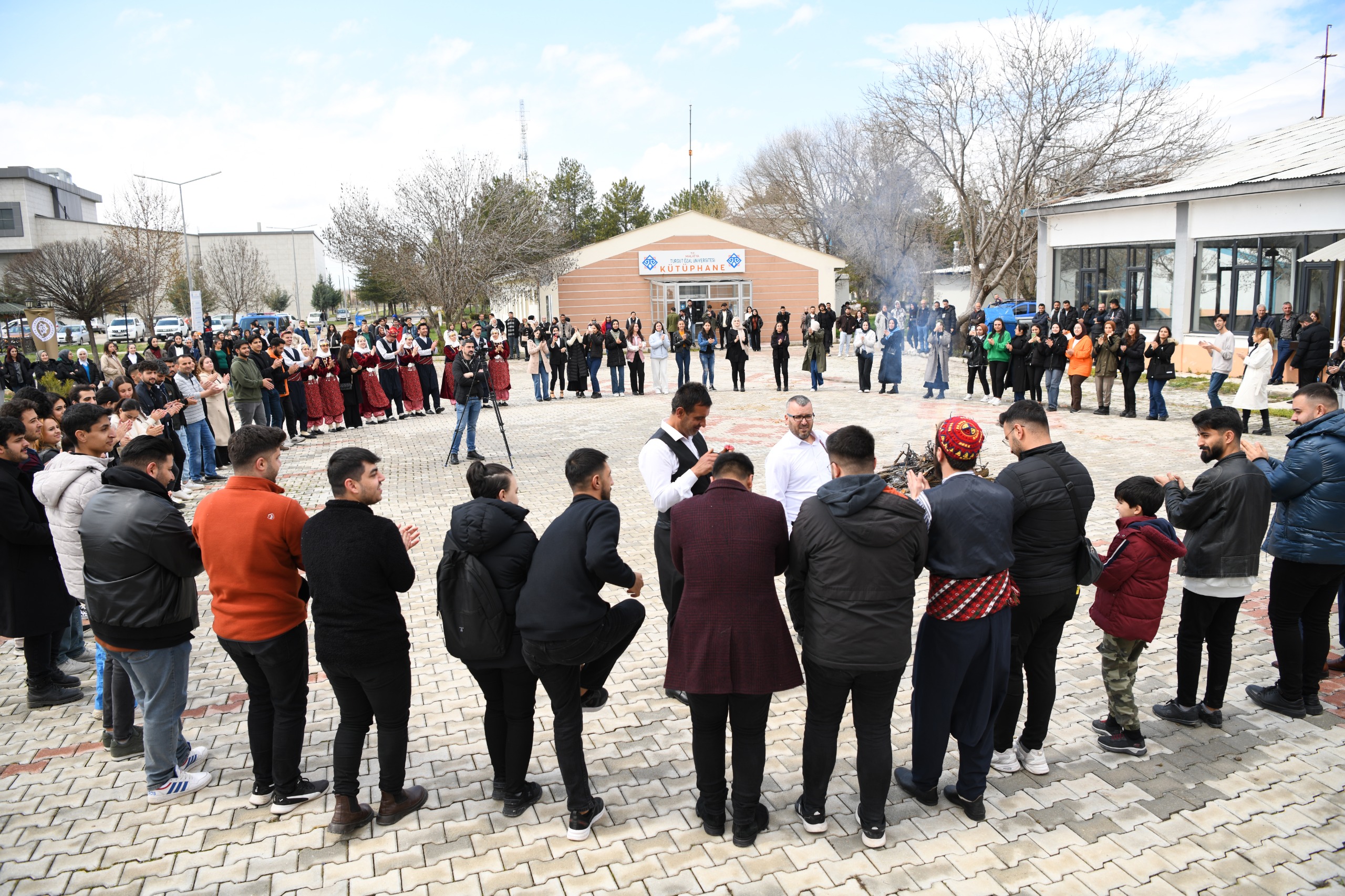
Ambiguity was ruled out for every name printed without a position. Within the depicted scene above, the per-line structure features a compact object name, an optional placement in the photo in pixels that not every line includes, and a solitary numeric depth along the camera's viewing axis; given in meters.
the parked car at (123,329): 46.34
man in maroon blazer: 3.55
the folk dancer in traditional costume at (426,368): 17.62
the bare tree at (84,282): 29.50
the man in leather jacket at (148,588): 4.08
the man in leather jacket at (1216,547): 4.52
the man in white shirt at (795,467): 5.32
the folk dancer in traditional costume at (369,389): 15.86
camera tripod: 11.91
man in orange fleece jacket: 3.92
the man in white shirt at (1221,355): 14.27
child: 4.32
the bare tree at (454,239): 35.16
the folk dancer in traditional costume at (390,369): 16.41
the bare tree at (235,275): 47.47
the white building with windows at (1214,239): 18.36
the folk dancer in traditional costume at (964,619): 3.71
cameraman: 12.00
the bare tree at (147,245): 30.41
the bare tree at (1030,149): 26.69
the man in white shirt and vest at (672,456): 5.03
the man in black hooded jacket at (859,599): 3.49
